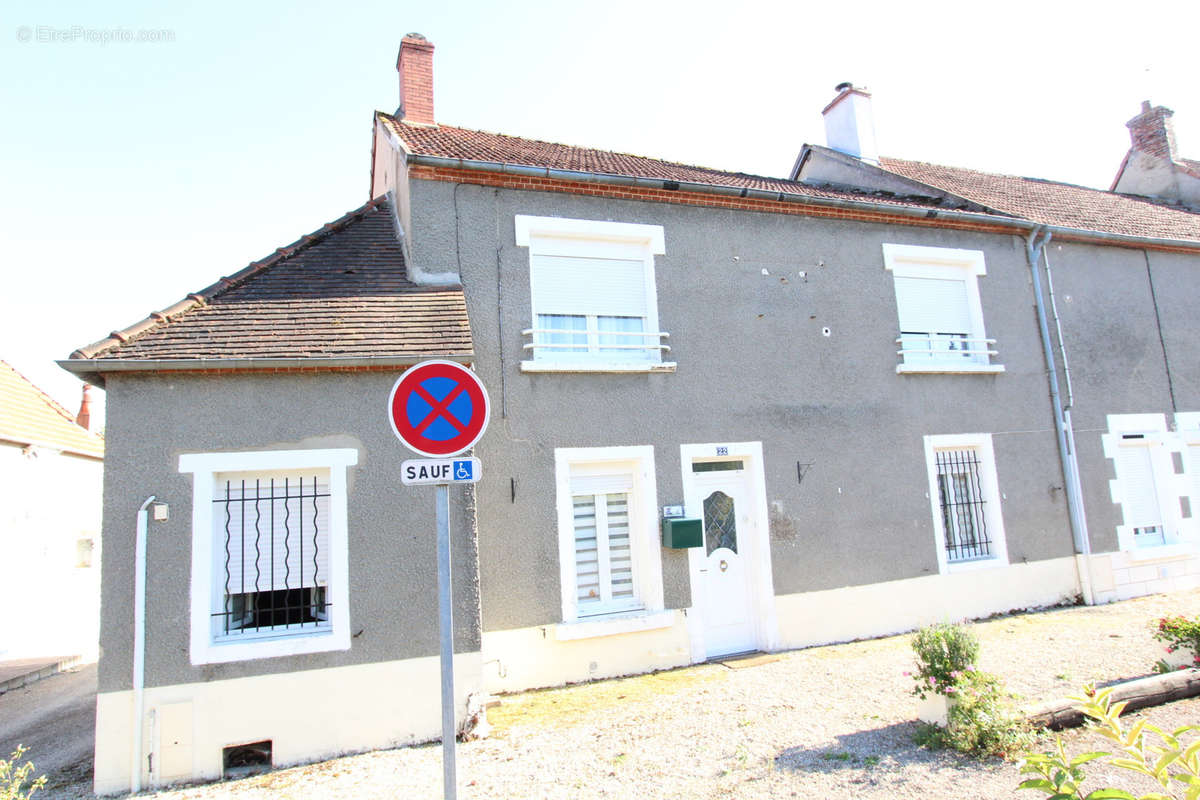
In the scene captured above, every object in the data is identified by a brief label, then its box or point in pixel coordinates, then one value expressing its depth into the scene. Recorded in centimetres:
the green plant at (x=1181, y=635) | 596
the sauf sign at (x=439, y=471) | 391
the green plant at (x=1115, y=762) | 215
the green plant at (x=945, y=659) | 514
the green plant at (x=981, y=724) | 484
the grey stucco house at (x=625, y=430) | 598
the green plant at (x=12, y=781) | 409
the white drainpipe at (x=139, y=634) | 548
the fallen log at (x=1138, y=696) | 518
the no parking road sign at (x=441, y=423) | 391
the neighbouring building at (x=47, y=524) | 1205
